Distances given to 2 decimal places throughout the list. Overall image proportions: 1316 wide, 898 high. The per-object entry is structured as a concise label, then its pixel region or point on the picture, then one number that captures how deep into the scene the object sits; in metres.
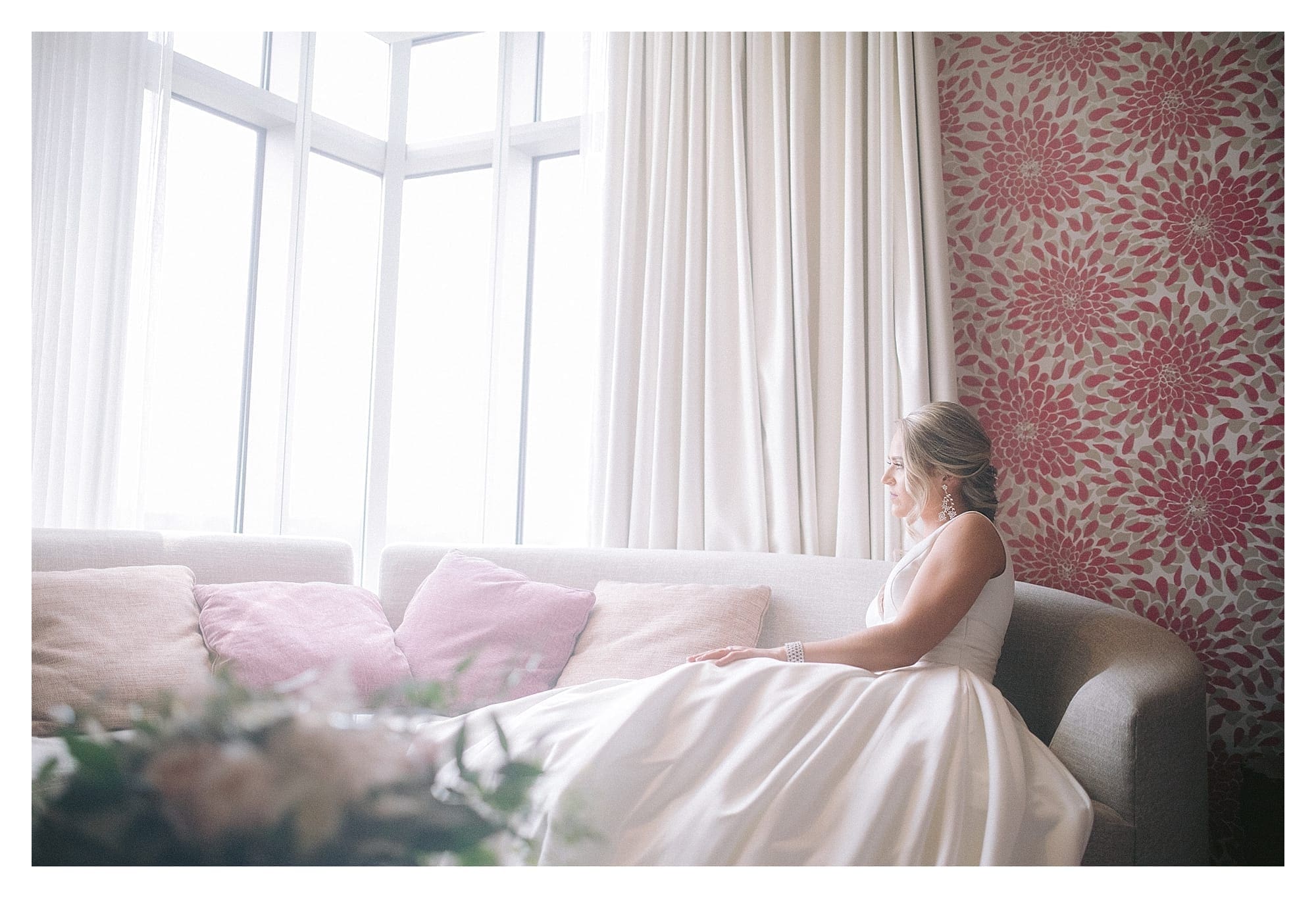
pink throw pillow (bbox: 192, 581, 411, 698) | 2.05
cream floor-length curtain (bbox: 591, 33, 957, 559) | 2.48
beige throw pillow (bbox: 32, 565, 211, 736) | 1.83
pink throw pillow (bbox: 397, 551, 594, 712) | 2.15
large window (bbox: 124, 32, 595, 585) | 2.93
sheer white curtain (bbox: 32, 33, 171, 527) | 2.57
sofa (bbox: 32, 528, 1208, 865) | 1.44
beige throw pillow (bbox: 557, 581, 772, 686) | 2.11
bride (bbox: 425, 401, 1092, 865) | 1.30
